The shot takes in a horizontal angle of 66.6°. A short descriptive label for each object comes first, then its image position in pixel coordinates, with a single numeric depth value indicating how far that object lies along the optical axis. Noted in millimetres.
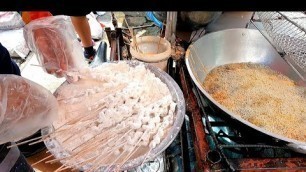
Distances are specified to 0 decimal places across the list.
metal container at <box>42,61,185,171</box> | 893
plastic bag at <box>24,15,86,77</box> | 1003
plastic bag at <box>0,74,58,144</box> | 628
